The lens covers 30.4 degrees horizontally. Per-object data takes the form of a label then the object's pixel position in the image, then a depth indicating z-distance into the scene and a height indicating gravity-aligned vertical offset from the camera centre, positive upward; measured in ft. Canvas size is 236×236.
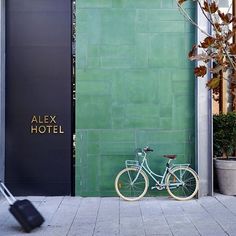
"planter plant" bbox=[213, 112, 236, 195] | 28.07 -1.59
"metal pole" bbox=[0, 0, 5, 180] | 27.66 +2.51
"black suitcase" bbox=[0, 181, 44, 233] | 20.25 -4.05
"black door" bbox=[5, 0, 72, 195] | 28.12 +1.82
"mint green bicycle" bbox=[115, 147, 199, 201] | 27.12 -3.33
